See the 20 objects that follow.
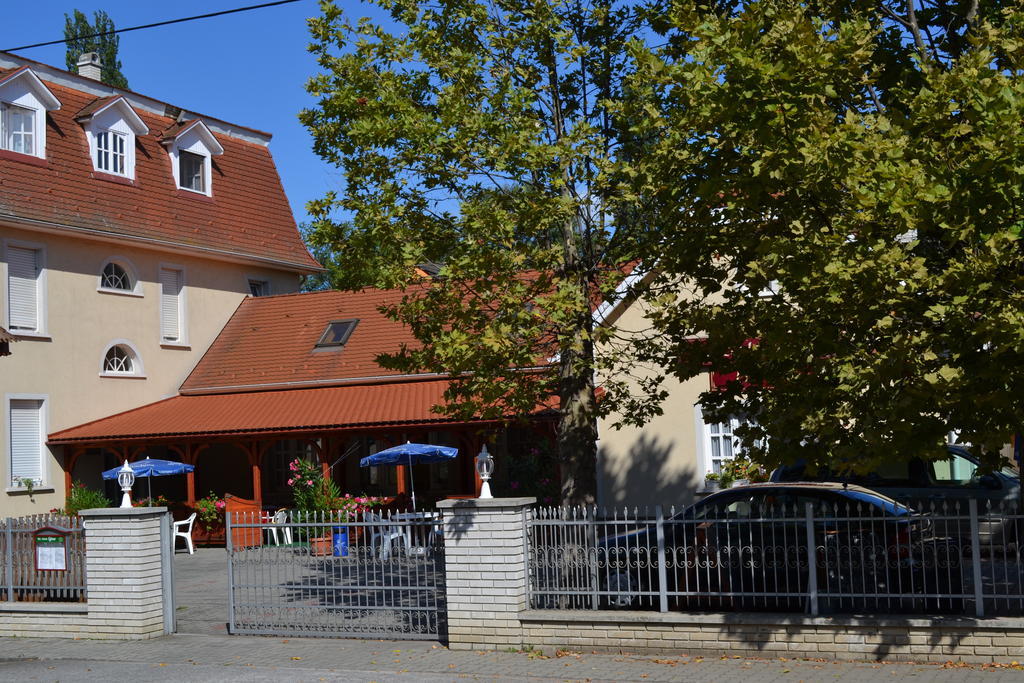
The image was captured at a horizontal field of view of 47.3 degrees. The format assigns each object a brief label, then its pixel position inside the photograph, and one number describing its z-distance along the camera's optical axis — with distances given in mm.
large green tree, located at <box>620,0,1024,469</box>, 8664
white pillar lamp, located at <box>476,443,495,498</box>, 11914
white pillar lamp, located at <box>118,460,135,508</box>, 13348
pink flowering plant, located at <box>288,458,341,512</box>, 22516
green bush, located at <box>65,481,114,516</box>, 23828
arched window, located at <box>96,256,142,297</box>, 26844
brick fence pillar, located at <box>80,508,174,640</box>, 12915
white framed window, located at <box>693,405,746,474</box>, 20500
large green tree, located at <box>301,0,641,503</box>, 12219
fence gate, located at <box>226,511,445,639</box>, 12250
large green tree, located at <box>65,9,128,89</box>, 53281
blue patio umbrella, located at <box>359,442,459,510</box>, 22141
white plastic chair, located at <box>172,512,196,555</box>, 23498
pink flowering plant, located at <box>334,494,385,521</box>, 22078
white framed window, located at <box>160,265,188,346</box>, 28203
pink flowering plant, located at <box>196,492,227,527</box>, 24141
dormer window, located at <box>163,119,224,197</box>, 29812
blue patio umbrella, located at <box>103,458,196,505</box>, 23422
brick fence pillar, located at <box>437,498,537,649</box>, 11445
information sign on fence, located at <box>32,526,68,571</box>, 13406
